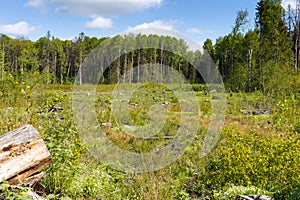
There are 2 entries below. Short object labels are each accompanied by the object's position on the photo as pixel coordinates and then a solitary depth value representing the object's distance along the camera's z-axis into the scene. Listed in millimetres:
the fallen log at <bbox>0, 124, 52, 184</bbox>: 3541
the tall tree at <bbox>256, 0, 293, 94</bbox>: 29031
